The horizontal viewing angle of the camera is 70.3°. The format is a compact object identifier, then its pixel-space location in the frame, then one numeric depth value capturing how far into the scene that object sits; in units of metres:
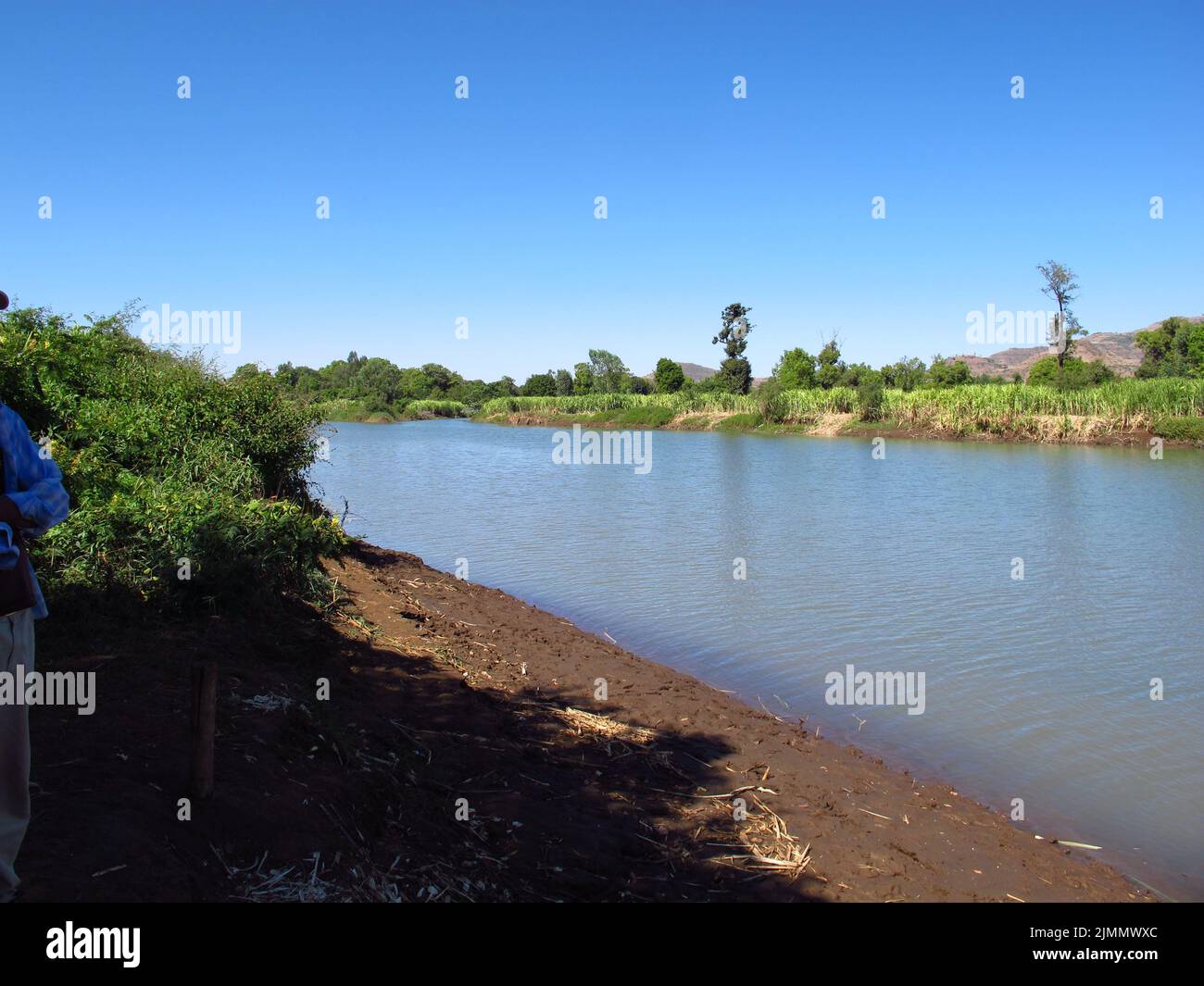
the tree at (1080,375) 43.41
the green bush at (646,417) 62.59
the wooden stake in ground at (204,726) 3.65
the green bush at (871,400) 47.94
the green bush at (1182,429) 35.16
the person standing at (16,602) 3.01
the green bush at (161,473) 6.16
